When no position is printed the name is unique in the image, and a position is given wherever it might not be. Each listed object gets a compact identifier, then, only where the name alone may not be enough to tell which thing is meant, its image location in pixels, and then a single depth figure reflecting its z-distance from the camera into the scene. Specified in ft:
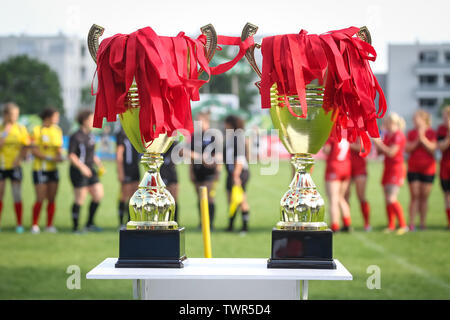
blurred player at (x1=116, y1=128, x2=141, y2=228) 56.44
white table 13.82
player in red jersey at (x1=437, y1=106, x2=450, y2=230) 57.52
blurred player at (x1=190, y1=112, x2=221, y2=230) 57.21
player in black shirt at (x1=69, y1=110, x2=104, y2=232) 56.18
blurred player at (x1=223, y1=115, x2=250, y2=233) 56.90
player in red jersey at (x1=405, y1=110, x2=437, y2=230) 57.67
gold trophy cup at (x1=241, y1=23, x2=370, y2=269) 14.49
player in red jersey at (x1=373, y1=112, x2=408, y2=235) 56.03
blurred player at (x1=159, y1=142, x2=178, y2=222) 54.44
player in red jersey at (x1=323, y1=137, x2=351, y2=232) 53.62
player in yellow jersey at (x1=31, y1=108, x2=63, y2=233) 56.44
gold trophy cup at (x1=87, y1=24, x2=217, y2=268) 14.69
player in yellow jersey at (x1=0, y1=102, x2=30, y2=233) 56.80
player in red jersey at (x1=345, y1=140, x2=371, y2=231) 57.77
